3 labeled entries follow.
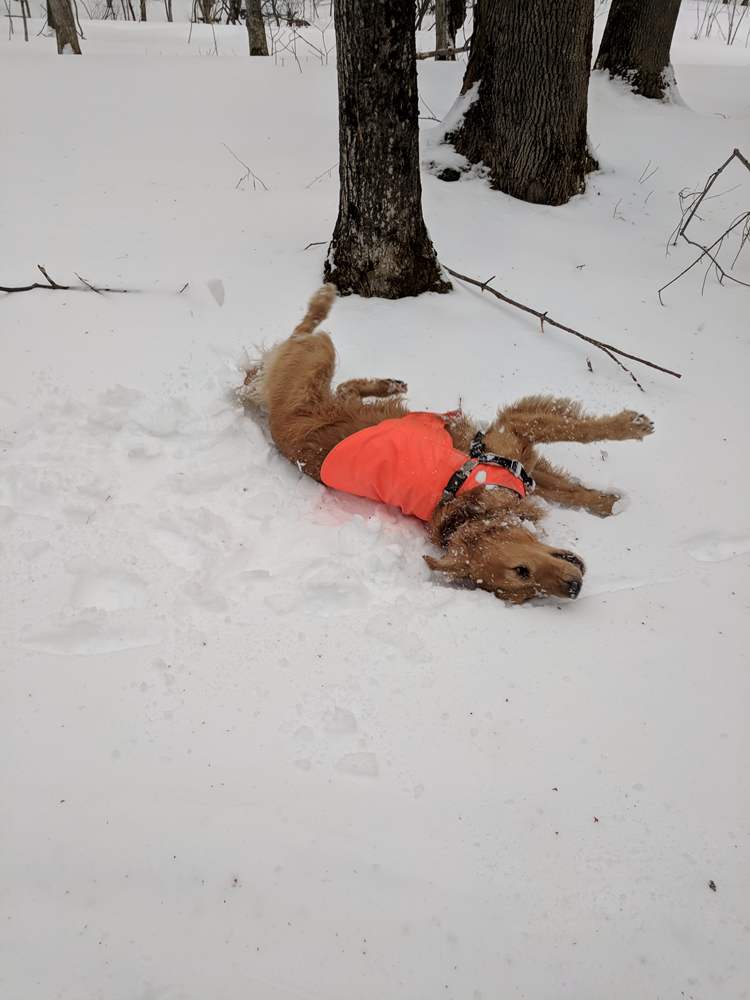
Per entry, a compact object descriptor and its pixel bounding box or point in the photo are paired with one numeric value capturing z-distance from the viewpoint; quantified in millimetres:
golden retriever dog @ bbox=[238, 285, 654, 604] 2582
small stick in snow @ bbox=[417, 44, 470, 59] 6180
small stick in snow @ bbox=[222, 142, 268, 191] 4424
